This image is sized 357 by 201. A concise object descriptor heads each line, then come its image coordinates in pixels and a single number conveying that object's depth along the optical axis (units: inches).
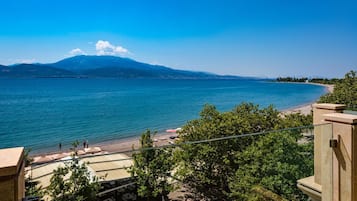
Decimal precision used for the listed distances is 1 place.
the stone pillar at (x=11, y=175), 43.7
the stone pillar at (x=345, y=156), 88.0
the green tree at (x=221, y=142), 275.1
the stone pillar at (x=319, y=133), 97.6
